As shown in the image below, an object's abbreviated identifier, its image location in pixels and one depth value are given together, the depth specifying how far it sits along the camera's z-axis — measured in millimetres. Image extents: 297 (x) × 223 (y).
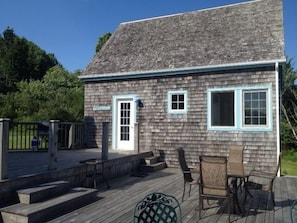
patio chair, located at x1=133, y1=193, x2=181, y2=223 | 2618
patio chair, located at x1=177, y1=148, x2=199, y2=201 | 5176
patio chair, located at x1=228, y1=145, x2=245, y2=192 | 6301
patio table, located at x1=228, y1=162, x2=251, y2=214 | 4530
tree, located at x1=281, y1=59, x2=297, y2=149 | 12750
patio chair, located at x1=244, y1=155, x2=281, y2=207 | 4652
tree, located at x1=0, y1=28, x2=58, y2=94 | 28562
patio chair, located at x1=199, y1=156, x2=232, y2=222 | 4121
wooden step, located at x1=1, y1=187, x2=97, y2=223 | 3887
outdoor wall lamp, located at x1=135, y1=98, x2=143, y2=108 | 10094
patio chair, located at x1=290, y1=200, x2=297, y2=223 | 4270
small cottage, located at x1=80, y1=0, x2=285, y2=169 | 8383
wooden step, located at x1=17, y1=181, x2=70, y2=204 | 4312
